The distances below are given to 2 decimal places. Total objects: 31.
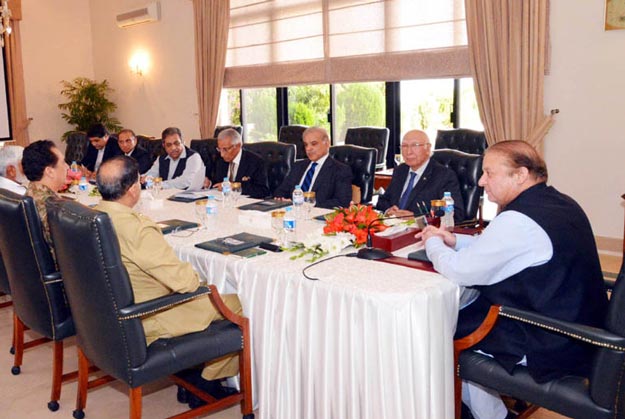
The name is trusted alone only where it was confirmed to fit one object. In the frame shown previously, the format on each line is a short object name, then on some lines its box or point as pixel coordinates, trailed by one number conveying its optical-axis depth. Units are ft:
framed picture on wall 17.45
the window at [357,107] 25.91
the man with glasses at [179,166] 18.42
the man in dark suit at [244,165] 17.52
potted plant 35.91
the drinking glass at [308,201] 12.29
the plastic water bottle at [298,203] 12.35
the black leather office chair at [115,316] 7.92
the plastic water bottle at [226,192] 14.06
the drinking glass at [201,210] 11.94
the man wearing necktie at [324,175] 15.37
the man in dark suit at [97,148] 23.06
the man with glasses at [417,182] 13.50
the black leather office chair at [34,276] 9.70
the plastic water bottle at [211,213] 12.25
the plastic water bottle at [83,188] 16.66
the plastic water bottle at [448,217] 10.35
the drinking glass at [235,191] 14.07
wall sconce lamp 34.32
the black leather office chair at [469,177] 14.02
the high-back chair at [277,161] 18.06
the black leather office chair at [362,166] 16.67
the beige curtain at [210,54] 29.22
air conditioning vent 32.37
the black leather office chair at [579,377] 6.70
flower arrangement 9.93
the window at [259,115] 30.45
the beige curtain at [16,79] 34.06
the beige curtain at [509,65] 19.03
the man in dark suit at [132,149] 21.85
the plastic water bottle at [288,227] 10.19
